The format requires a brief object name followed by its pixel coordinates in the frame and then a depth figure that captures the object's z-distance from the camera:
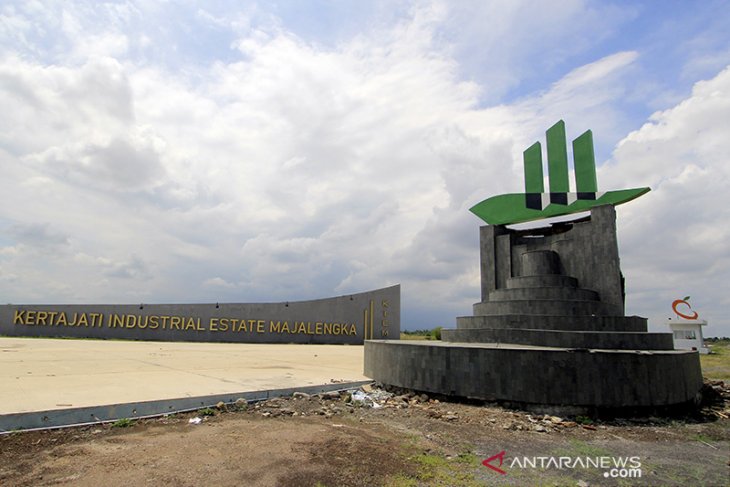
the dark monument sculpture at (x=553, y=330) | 7.90
